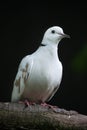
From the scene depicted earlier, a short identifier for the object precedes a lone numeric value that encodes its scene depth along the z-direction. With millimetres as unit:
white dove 6025
